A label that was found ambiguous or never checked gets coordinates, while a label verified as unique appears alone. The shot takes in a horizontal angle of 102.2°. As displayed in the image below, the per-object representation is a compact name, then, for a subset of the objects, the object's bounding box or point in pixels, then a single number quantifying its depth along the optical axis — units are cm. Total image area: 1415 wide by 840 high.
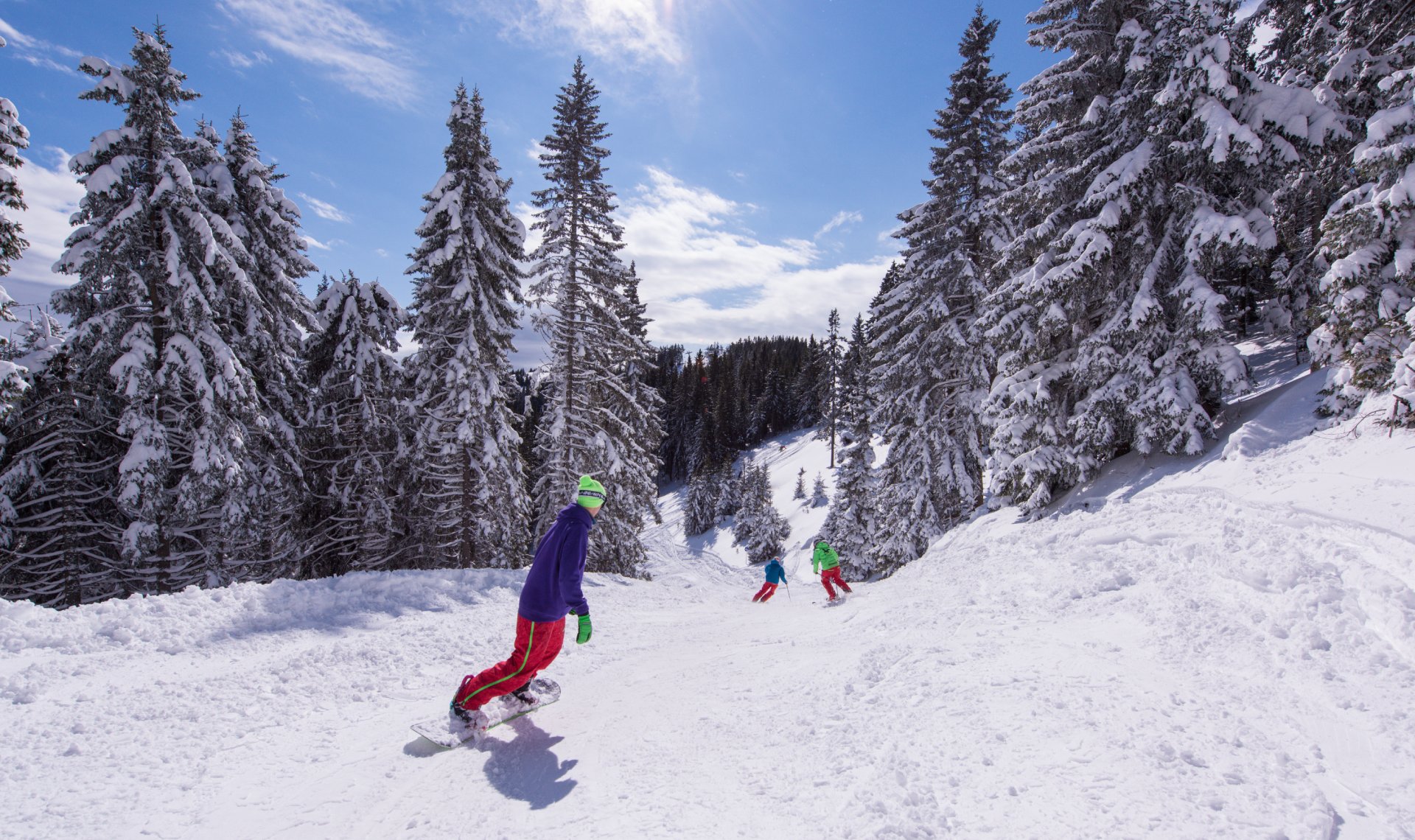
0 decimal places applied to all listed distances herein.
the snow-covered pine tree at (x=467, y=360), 1612
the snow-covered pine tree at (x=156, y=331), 1280
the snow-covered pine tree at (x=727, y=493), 6241
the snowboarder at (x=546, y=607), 479
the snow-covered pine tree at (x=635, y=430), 2061
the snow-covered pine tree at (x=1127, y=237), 925
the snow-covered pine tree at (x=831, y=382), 6062
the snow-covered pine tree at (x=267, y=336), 1536
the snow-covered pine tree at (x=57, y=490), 1291
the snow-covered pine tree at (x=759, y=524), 4797
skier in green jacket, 1402
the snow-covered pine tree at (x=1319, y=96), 906
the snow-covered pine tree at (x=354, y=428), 1681
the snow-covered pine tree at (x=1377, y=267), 705
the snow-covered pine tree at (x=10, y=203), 980
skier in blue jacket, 1653
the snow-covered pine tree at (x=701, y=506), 6112
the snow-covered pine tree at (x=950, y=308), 1709
